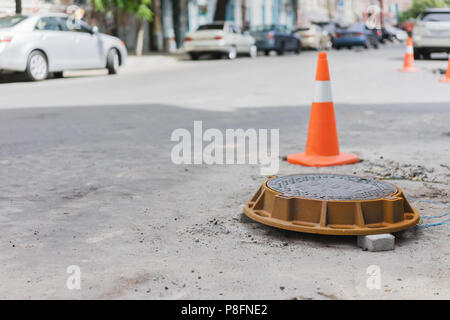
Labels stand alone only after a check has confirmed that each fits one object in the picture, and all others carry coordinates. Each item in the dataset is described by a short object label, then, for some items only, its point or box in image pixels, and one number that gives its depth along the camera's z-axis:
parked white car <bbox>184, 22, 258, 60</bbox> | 24.25
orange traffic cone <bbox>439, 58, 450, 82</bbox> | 13.22
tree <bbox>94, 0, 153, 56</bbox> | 23.34
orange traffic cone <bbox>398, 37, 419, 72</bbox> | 16.22
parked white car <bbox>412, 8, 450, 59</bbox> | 19.66
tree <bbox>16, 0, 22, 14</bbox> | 17.73
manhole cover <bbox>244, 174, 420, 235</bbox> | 3.46
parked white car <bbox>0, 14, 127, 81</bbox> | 13.83
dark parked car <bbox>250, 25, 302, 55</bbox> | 28.84
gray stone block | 3.30
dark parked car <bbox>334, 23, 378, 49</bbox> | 35.12
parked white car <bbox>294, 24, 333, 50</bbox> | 34.31
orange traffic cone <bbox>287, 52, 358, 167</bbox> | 5.49
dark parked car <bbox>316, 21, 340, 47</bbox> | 38.61
